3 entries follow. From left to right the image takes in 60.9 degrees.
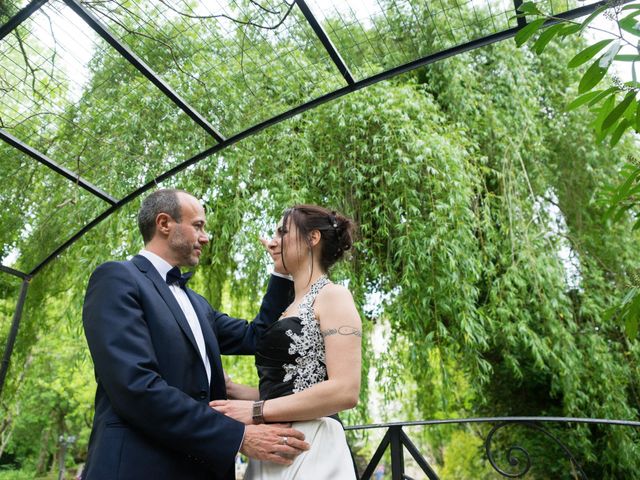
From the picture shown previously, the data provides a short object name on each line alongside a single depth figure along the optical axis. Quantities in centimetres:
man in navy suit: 124
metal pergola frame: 184
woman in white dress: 134
